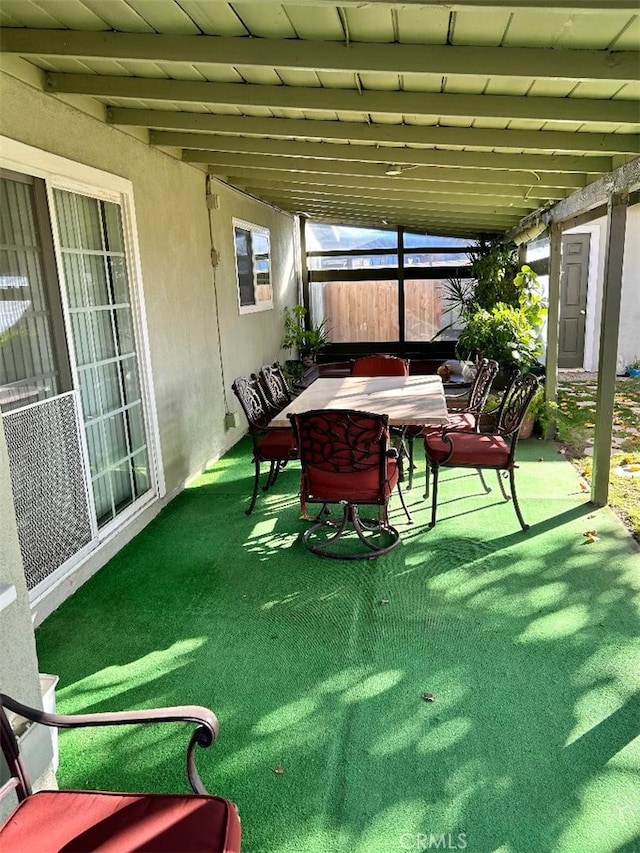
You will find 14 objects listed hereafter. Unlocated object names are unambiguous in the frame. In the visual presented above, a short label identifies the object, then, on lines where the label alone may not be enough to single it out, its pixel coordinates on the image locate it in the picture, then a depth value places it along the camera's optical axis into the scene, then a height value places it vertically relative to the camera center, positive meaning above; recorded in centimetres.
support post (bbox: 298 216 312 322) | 938 +33
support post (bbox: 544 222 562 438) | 527 -37
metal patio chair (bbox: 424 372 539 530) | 373 -104
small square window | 638 +25
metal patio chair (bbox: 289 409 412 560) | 315 -95
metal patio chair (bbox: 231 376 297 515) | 405 -100
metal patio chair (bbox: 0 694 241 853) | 126 -112
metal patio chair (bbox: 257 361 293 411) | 478 -79
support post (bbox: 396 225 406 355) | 938 -21
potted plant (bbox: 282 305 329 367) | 840 -68
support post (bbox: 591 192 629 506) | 364 -43
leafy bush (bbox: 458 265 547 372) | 616 -53
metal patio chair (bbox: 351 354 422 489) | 581 -78
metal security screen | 276 -89
